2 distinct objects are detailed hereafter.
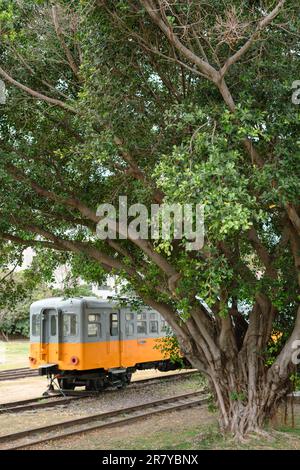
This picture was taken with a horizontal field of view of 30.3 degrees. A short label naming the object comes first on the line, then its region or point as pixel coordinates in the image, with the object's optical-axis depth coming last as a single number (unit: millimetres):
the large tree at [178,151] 7754
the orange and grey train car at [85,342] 16609
